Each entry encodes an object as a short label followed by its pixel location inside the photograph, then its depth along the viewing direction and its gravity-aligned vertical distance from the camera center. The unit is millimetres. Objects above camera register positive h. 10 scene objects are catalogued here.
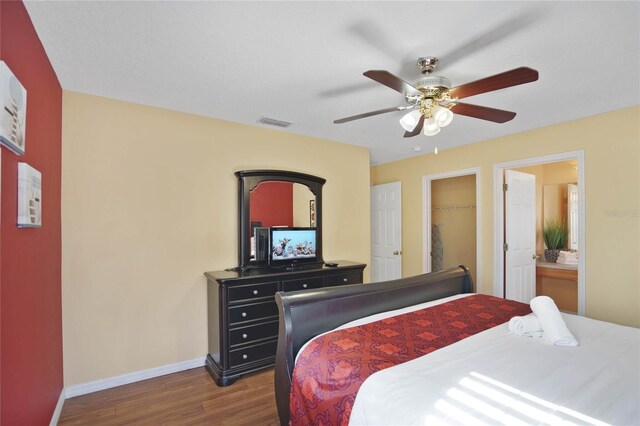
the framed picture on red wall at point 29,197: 1474 +97
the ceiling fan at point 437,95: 1731 +737
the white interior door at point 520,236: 3920 -287
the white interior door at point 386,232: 5023 -283
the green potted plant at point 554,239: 4617 -374
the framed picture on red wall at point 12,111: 1206 +445
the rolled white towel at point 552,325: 1654 -608
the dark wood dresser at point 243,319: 2750 -944
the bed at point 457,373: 1119 -688
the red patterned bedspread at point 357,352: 1403 -688
